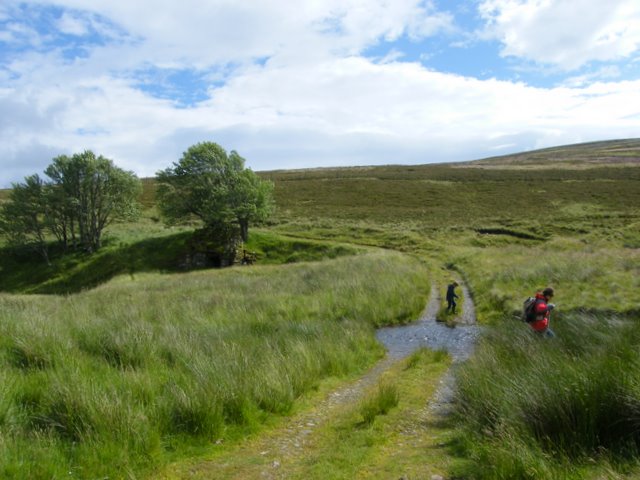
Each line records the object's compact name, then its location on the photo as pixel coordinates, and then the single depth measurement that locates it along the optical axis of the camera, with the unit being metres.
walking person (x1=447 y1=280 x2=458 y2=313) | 16.53
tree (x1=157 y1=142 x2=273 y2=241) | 39.38
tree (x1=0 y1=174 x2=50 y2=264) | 43.25
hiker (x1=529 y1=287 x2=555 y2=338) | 9.26
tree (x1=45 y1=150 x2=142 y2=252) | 43.69
